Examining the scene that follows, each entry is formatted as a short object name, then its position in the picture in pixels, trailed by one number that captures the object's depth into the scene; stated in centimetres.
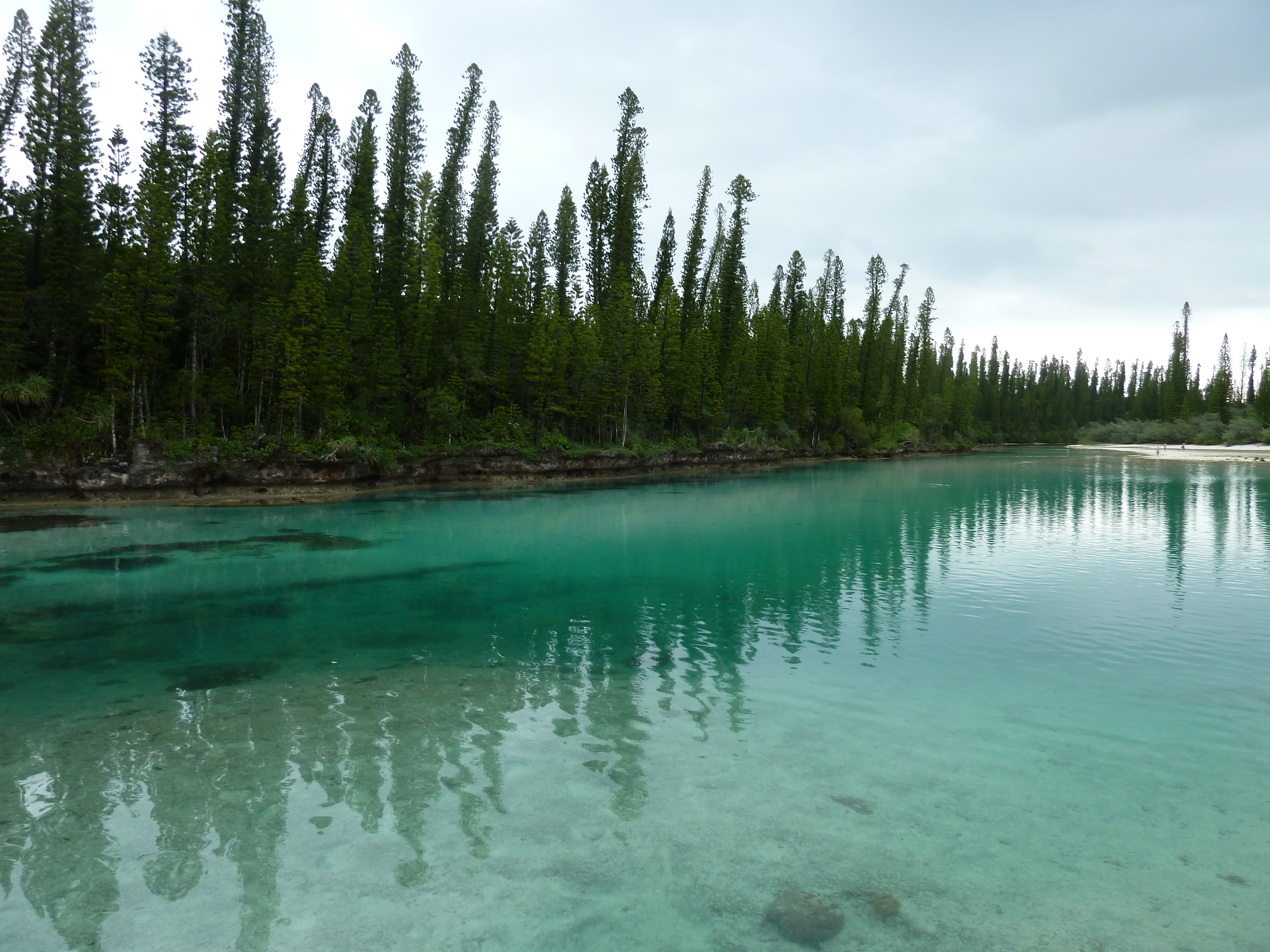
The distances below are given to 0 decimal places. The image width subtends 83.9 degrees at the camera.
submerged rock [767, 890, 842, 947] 416
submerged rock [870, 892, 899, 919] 437
